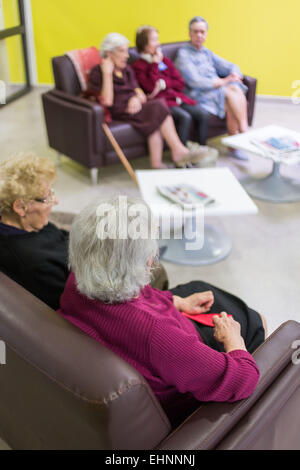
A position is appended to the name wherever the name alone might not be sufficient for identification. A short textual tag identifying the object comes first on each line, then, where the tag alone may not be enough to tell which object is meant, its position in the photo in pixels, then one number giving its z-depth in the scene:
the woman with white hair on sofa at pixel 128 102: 3.61
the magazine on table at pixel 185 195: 2.53
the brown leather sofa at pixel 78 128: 3.45
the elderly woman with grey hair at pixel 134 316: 1.10
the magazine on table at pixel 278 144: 3.31
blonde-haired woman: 1.58
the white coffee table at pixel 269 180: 3.43
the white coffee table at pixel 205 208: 2.53
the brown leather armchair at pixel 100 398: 0.95
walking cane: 3.48
